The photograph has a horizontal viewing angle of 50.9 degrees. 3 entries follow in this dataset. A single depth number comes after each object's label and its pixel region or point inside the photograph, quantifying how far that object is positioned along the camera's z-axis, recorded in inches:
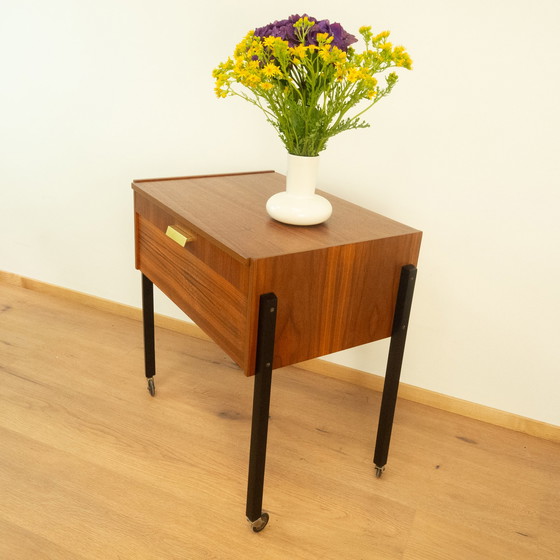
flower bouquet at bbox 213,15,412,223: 43.3
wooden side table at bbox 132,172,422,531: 45.4
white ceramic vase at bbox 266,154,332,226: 49.6
